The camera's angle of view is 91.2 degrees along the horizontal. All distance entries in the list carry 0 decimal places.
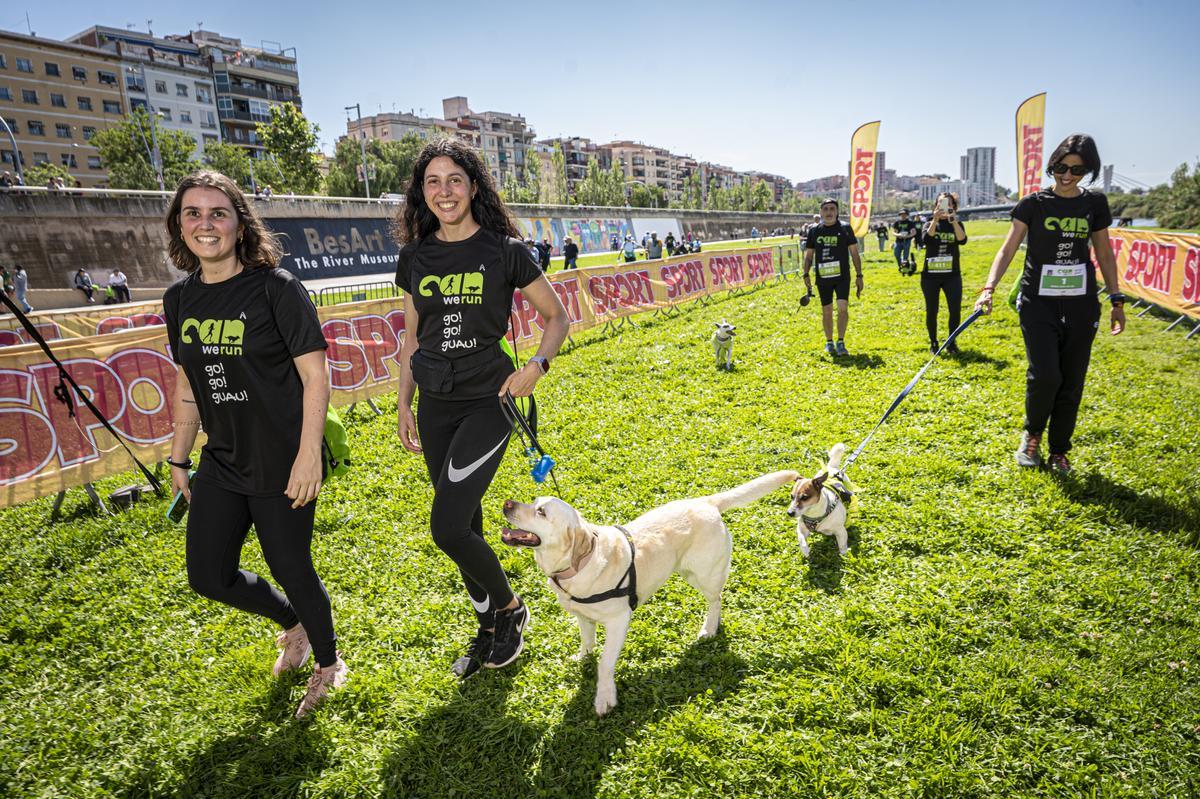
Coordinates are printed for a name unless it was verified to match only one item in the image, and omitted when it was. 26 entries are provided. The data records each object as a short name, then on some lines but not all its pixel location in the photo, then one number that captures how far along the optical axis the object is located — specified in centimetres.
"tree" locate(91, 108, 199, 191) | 5225
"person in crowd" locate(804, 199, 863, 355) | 955
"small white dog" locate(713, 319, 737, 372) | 961
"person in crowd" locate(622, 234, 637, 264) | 2848
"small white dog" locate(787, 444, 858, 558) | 415
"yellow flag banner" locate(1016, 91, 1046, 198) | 1791
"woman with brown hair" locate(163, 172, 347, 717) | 273
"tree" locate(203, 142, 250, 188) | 5928
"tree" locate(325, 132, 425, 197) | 6600
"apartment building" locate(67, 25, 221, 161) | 7038
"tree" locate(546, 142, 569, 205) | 9488
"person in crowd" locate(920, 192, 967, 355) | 902
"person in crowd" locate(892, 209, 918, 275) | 1983
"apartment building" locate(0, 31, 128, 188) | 6319
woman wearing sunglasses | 490
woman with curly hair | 295
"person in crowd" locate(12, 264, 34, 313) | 1919
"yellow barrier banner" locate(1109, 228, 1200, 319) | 1138
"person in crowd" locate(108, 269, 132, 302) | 2217
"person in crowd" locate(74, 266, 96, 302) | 2302
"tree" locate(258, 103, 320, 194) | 5328
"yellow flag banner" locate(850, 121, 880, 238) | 2158
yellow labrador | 274
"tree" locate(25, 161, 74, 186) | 5728
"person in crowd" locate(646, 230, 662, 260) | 3284
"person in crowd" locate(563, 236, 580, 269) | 2743
